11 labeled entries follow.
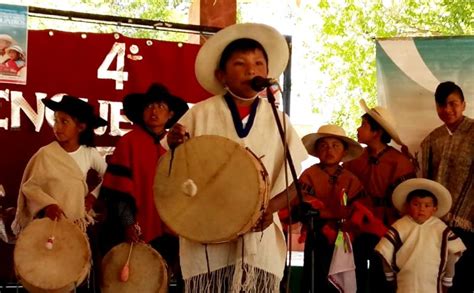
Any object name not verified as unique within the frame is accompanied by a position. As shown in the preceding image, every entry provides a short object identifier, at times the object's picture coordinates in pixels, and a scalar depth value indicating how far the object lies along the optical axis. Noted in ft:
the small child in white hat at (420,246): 15.12
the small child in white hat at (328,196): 15.16
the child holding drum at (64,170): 13.89
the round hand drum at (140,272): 13.30
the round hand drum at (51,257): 12.85
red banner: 16.34
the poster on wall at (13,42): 16.05
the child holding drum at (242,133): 9.53
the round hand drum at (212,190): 9.20
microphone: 8.54
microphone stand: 8.93
